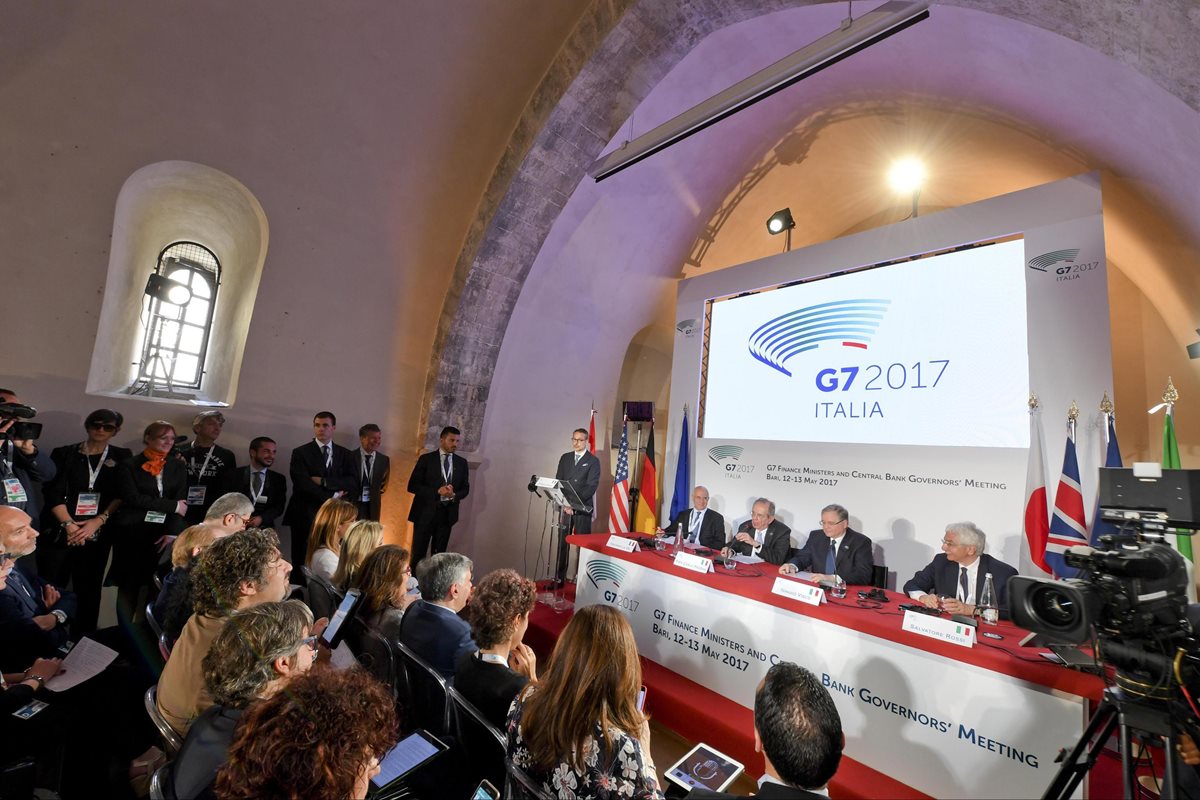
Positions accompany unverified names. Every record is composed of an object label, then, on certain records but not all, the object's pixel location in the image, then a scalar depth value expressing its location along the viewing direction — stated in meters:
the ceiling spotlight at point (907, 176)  6.00
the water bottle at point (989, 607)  2.37
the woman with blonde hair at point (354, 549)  2.64
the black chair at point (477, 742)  1.51
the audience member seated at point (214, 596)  1.46
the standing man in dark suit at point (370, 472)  5.07
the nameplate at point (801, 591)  2.44
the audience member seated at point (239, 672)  1.12
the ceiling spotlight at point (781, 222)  6.43
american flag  5.93
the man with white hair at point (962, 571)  3.11
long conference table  1.88
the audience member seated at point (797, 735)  1.19
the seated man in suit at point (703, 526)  5.06
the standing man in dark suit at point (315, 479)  4.66
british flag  3.69
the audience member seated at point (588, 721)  1.27
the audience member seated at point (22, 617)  2.00
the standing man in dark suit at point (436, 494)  5.28
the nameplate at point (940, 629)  2.02
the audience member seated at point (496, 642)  1.66
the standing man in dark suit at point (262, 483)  4.39
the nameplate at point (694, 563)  2.98
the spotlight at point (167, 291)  4.62
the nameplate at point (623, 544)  3.47
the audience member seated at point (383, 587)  2.31
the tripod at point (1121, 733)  1.36
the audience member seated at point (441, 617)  2.00
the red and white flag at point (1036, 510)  3.85
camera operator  2.97
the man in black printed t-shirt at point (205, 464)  4.20
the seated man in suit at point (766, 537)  4.40
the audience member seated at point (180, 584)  2.04
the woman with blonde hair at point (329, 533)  2.97
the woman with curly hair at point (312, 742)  0.84
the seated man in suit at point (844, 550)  3.80
